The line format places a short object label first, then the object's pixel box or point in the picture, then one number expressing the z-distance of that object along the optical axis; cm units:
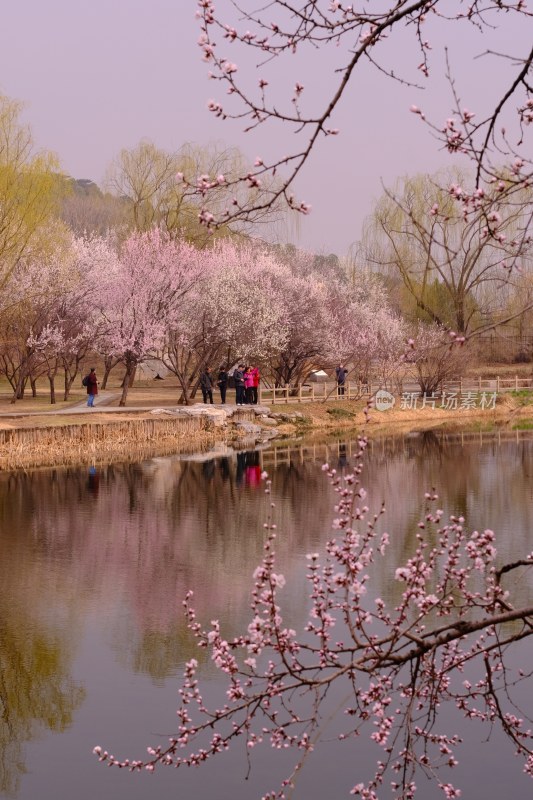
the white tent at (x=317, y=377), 6098
